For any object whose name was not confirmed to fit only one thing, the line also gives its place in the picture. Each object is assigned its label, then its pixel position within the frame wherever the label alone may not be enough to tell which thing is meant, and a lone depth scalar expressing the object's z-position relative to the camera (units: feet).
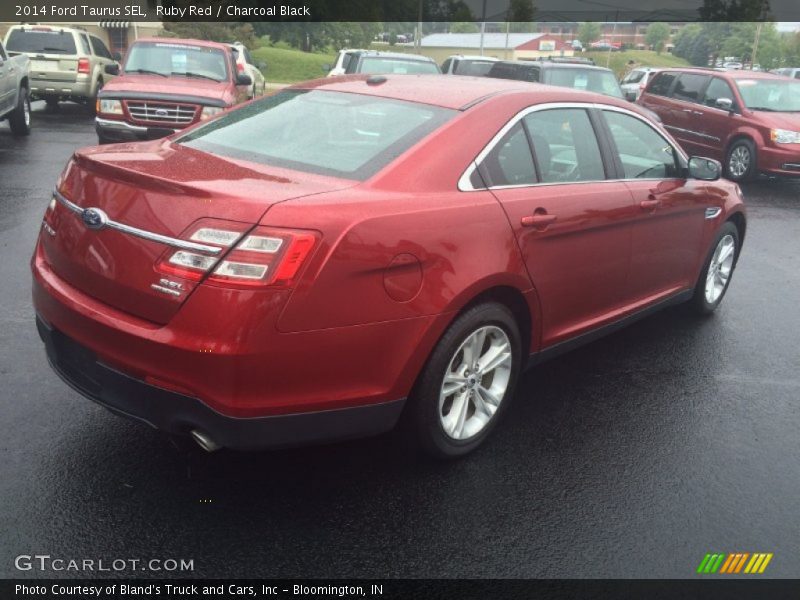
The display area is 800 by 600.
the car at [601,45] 374.69
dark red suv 40.83
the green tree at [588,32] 393.50
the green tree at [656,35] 408.05
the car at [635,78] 90.08
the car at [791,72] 112.60
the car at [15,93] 39.24
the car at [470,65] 58.03
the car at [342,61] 53.83
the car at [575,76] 48.78
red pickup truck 33.60
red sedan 9.22
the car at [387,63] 50.98
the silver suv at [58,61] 55.26
